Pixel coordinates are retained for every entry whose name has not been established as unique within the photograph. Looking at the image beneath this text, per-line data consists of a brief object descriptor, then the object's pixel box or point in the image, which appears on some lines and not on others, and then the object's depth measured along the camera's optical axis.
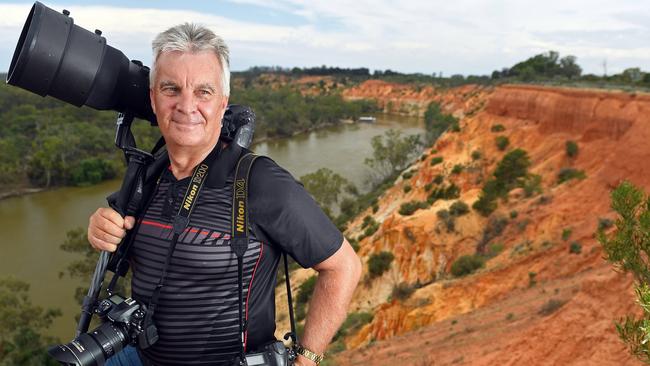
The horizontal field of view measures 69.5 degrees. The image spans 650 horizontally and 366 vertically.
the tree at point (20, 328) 10.22
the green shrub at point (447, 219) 16.62
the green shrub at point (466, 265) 13.07
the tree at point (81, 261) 14.57
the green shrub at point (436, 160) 27.06
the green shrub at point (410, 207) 20.17
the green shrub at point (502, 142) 25.64
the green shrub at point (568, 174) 17.23
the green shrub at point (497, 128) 27.78
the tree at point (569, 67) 42.47
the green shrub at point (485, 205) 17.03
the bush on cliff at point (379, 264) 15.98
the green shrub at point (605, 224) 11.29
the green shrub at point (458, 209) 17.11
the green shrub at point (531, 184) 17.49
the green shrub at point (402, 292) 12.32
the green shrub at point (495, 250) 13.75
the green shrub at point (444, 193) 21.41
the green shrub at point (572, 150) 20.03
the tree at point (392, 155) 32.91
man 1.55
